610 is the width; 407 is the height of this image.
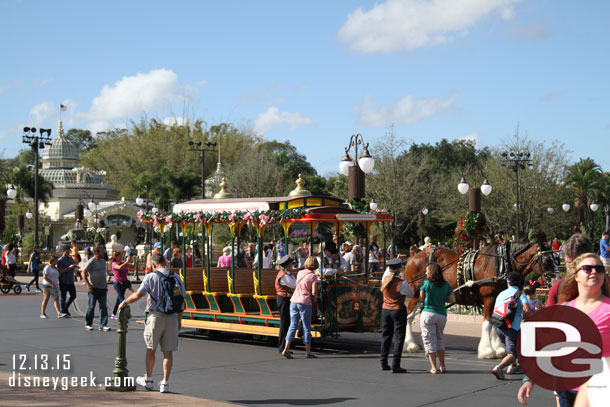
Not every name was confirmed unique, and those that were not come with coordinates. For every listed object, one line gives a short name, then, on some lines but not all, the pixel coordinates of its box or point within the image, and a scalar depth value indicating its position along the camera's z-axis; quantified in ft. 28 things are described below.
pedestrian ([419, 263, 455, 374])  36.76
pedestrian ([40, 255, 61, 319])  60.70
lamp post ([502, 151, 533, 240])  128.57
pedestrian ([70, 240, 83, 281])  82.17
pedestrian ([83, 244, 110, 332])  54.39
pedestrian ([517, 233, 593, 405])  19.70
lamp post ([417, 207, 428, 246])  136.38
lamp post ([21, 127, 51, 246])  125.89
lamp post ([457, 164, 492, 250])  100.12
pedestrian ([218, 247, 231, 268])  60.97
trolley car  44.62
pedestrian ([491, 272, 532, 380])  34.40
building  229.25
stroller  91.30
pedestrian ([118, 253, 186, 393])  31.35
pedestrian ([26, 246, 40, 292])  94.63
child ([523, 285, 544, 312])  37.47
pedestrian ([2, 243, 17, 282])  95.86
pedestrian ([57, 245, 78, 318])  61.00
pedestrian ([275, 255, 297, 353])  43.39
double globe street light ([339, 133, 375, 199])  60.59
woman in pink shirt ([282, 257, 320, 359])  41.63
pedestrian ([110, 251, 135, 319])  57.98
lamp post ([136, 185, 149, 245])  201.99
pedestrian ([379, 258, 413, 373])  37.45
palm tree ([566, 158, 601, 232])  201.28
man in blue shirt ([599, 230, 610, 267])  74.16
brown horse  41.24
